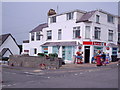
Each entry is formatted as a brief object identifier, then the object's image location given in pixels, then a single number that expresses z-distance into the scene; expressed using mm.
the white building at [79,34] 24869
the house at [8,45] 38062
